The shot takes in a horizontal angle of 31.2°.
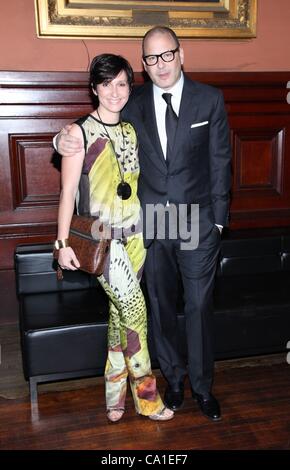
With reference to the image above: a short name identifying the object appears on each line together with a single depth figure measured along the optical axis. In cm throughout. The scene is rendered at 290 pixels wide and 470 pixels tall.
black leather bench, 238
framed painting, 300
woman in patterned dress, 192
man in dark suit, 207
